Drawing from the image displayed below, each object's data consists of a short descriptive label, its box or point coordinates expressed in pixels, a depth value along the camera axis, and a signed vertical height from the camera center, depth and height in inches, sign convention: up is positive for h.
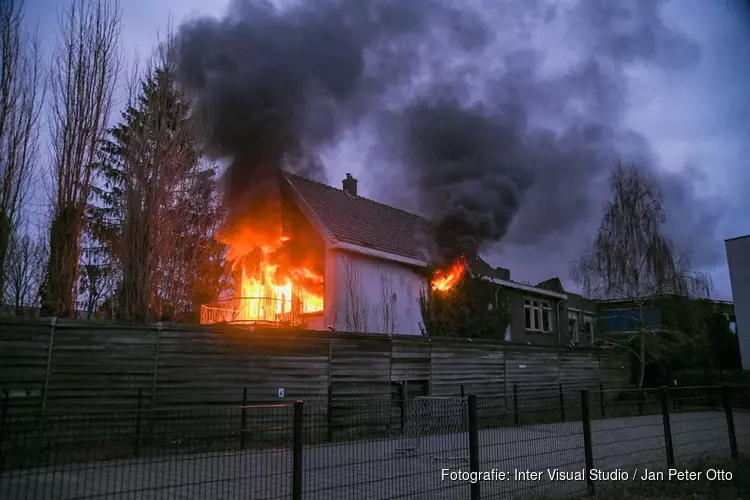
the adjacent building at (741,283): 936.9 +133.3
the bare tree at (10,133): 407.5 +178.0
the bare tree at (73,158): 439.2 +173.8
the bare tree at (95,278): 478.0 +87.8
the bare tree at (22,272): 501.4 +98.9
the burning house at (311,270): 644.7 +113.2
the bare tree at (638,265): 893.2 +160.8
